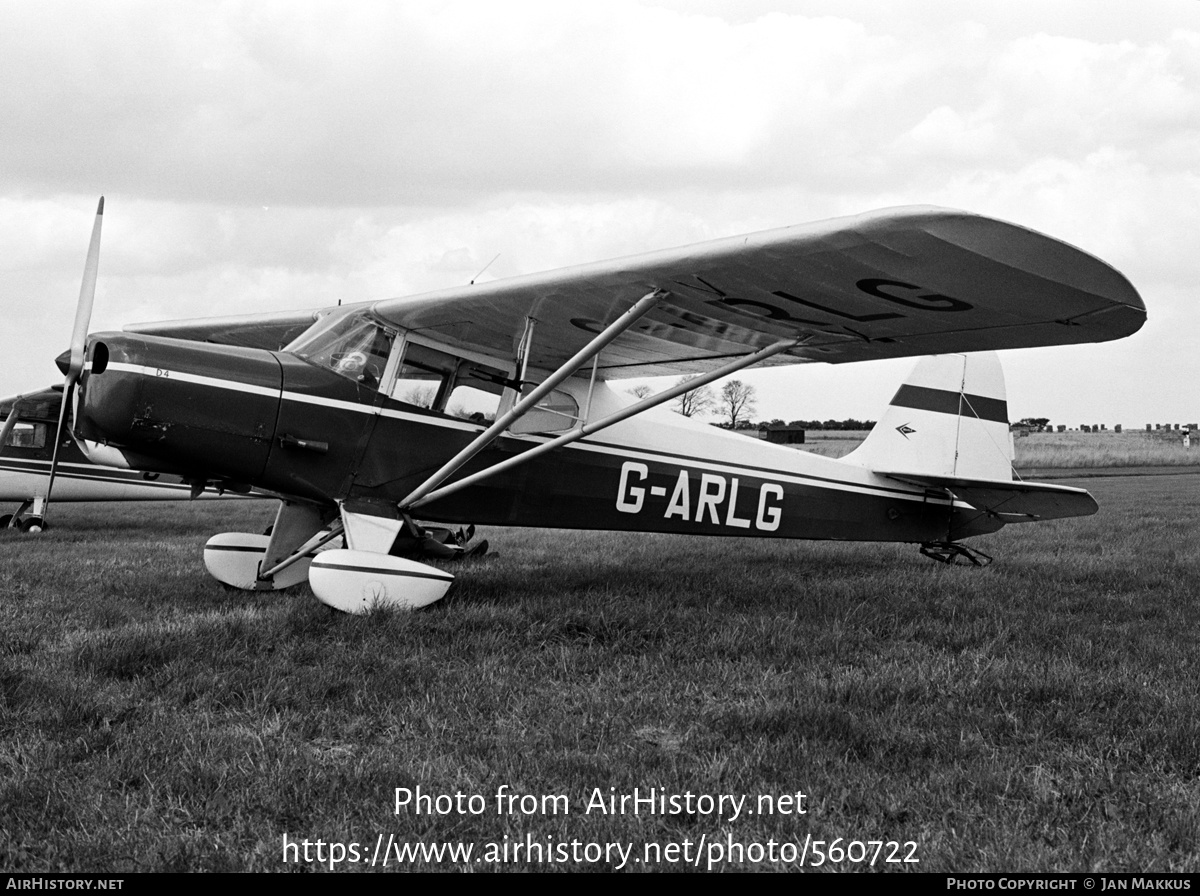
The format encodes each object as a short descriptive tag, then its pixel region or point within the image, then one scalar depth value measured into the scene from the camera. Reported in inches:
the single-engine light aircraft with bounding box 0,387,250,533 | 461.4
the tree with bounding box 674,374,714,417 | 1537.6
